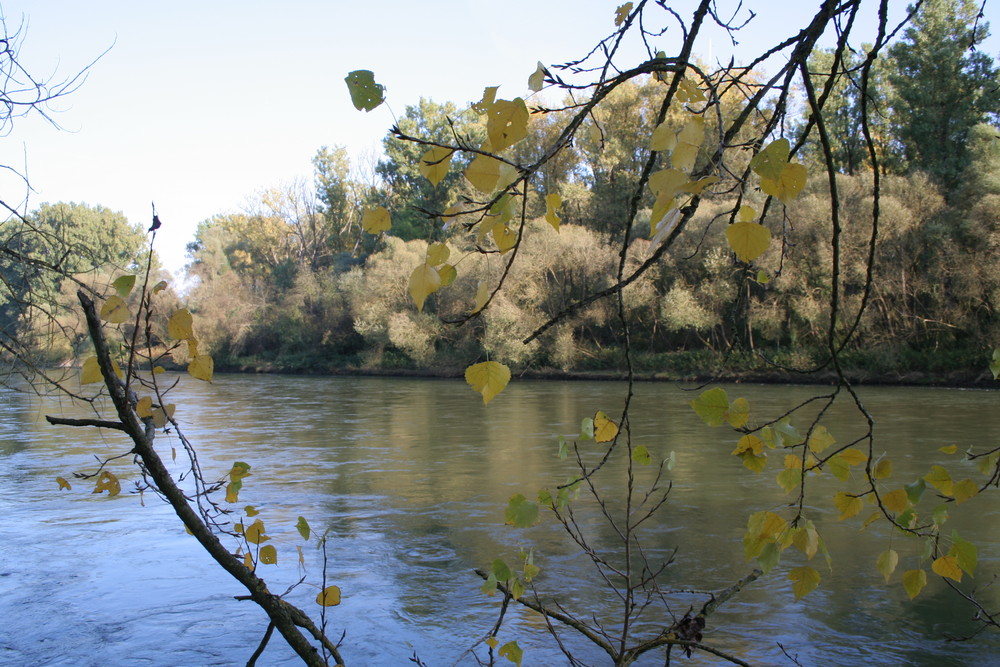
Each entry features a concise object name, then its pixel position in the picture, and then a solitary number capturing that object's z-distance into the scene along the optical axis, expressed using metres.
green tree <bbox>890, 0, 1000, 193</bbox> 28.39
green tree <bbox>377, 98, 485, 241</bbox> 45.38
